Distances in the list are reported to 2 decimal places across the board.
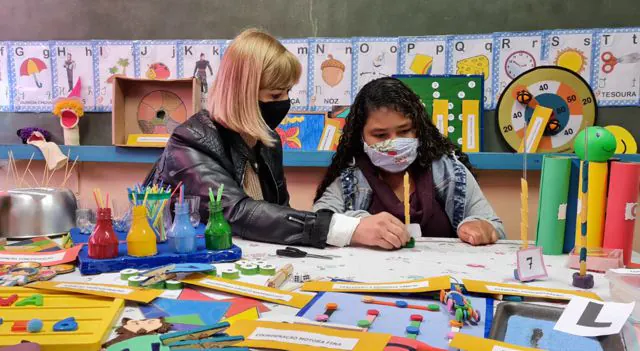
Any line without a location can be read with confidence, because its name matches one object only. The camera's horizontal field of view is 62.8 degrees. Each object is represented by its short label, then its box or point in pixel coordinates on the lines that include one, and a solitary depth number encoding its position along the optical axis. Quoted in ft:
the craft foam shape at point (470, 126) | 7.56
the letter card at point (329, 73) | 7.92
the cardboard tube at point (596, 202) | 3.64
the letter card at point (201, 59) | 8.25
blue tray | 3.12
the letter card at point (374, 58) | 7.82
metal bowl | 4.15
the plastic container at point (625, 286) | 2.57
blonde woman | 4.08
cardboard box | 8.30
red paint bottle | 3.19
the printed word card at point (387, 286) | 2.79
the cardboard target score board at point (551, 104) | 7.45
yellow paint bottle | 3.27
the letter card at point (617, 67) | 7.29
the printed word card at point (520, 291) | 2.73
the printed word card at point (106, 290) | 2.58
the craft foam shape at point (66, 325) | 2.13
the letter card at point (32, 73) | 8.76
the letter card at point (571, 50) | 7.38
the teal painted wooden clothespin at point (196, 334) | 2.01
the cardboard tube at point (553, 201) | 3.83
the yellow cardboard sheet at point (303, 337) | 2.00
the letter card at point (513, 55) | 7.52
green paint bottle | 3.50
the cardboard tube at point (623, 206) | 3.54
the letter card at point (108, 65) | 8.50
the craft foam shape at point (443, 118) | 7.58
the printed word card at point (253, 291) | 2.64
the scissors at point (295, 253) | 3.68
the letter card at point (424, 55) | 7.69
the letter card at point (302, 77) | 8.01
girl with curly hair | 5.31
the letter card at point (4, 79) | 8.86
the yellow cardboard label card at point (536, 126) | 7.50
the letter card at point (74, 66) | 8.64
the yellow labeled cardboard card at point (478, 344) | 2.00
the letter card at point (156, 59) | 8.36
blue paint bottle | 3.35
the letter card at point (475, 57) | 7.60
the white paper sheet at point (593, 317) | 2.26
